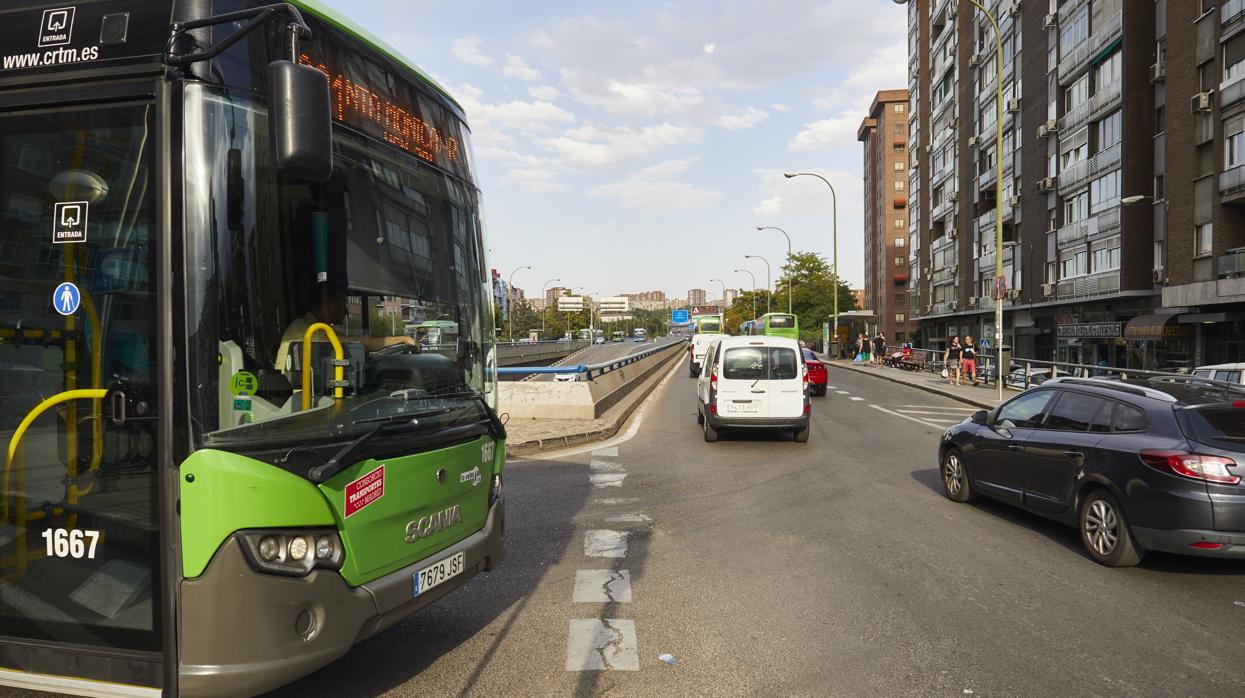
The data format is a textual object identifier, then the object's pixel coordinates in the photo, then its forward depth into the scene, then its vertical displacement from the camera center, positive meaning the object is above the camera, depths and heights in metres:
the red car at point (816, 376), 23.33 -1.39
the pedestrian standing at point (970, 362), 29.41 -1.33
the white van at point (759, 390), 13.04 -1.00
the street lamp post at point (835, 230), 49.00 +6.21
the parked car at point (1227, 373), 13.13 -0.86
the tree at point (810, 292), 71.44 +3.37
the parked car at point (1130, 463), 5.58 -1.09
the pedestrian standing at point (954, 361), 30.06 -1.33
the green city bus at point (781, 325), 49.94 +0.26
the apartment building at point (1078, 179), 30.95 +7.27
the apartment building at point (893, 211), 95.56 +14.19
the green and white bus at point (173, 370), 3.10 -0.13
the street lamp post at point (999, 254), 22.35 +2.13
